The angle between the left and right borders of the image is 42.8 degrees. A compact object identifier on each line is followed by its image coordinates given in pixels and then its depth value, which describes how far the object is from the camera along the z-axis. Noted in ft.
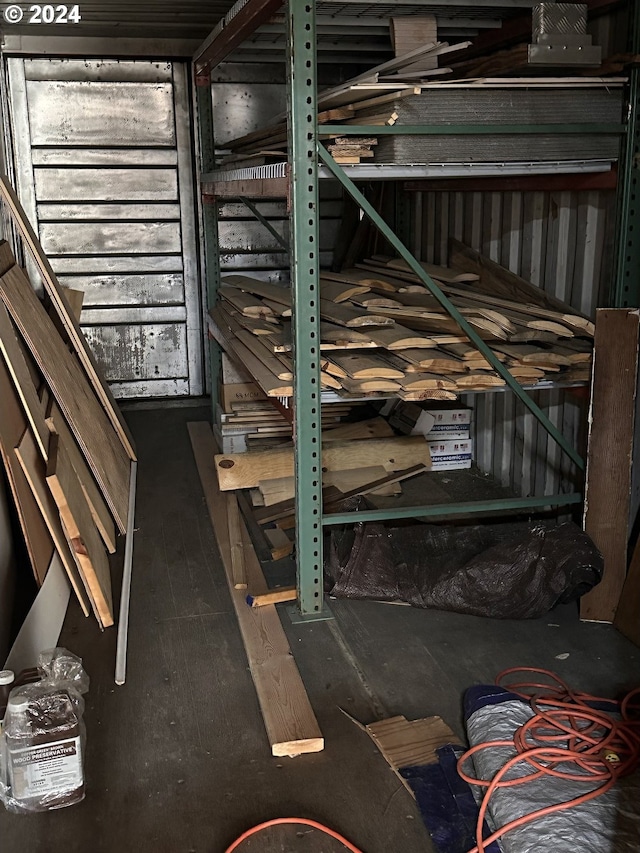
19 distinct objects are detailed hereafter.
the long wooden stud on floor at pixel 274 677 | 9.78
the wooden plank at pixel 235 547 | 14.03
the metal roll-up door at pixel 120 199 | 24.22
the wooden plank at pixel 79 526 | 11.41
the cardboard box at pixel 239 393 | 19.56
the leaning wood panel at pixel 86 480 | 13.42
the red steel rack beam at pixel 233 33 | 12.87
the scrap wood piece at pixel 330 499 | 15.70
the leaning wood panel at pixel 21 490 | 11.80
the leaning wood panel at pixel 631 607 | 12.19
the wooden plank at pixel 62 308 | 17.03
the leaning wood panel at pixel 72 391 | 14.08
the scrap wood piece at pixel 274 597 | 13.08
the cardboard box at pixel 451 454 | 19.57
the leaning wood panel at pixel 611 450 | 12.24
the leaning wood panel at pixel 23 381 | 12.40
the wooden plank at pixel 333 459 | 16.34
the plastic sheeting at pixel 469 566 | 12.50
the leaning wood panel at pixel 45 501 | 11.54
